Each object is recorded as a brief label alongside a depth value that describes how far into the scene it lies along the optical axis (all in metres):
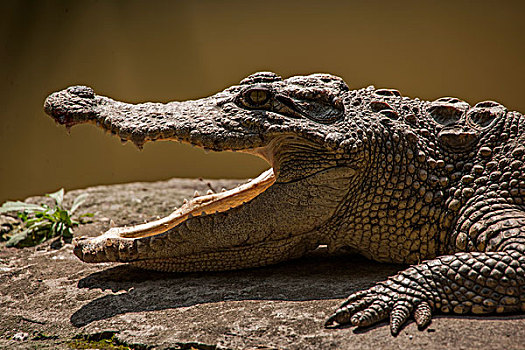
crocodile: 6.46
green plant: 9.03
